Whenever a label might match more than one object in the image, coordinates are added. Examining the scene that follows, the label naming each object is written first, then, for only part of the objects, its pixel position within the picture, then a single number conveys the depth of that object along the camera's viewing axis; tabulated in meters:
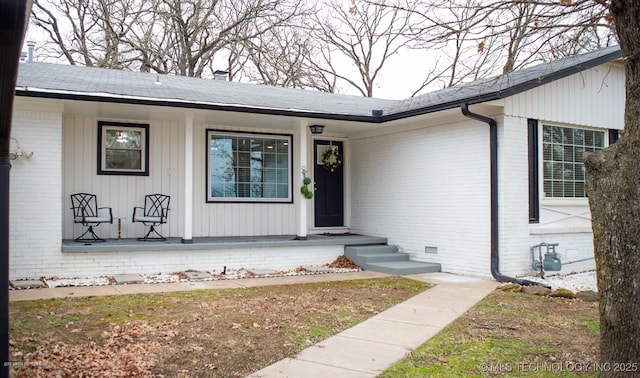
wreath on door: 11.72
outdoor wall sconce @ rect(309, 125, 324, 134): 10.45
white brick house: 8.06
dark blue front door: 11.66
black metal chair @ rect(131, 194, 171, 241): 9.61
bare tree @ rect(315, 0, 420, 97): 22.19
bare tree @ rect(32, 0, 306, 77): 19.17
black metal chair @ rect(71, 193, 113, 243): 9.04
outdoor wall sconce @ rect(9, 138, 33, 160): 7.77
